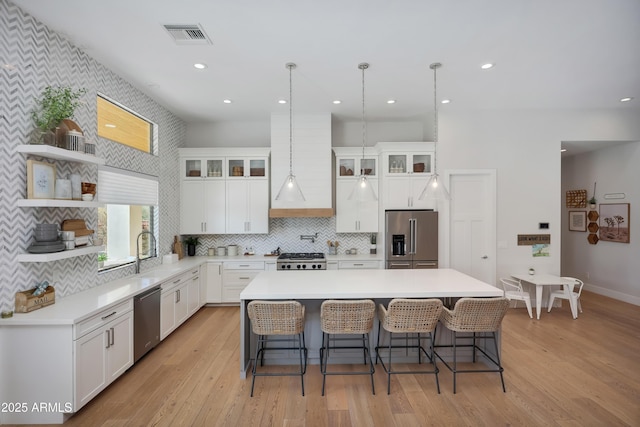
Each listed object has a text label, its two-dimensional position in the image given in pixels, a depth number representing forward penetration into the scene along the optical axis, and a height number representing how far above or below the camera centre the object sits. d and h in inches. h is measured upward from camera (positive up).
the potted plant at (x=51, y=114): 97.7 +34.1
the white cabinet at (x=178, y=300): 143.6 -46.2
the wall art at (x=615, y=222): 203.2 -5.2
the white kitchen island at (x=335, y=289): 107.5 -28.1
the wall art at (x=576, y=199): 234.9 +13.2
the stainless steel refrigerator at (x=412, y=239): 185.2 -15.4
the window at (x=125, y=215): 134.0 +0.0
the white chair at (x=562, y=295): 177.0 -49.4
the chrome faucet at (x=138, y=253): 149.5 -19.7
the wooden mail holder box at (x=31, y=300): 90.7 -27.1
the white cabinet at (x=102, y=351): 90.5 -46.3
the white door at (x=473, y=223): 190.2 -5.4
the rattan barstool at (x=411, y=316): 101.5 -35.3
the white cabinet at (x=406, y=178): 193.0 +24.2
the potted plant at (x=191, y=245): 207.6 -21.3
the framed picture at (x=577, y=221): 236.2 -5.1
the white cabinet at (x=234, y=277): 196.9 -41.5
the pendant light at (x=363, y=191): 134.8 +11.0
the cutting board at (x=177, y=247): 195.5 -21.3
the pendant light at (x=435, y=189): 129.6 +11.3
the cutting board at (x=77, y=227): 106.3 -4.3
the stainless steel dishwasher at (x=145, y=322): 119.4 -45.9
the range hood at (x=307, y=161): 195.8 +36.0
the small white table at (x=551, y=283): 174.6 -42.8
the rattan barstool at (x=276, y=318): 99.4 -35.2
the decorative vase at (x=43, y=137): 97.2 +25.9
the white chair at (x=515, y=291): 175.6 -47.5
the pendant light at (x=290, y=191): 123.3 +10.0
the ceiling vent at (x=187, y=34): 102.6 +65.4
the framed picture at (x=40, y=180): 93.7 +11.6
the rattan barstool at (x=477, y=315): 102.0 -35.3
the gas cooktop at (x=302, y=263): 188.7 -31.3
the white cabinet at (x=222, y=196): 203.8 +13.1
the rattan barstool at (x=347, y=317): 100.2 -35.2
